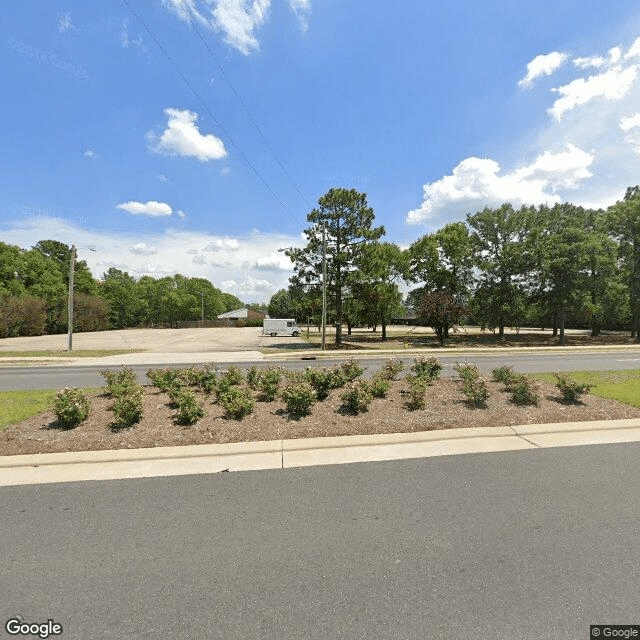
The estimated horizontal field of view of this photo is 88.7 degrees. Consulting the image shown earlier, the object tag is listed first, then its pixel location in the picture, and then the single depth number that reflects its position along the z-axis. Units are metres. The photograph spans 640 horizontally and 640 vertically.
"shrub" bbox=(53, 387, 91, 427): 5.96
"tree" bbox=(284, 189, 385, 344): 25.45
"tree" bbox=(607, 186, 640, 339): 31.28
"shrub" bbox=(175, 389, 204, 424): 6.07
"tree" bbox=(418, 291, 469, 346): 26.56
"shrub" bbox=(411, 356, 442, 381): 9.17
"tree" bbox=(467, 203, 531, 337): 30.77
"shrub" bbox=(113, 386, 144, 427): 5.96
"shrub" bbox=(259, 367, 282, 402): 7.58
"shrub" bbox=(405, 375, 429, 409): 7.07
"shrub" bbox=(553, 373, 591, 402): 7.50
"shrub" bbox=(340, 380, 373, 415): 6.77
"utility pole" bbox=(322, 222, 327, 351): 22.66
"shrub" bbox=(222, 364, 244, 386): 8.48
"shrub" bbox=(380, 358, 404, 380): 9.52
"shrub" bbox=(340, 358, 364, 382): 8.64
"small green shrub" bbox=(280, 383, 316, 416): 6.61
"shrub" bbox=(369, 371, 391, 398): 7.73
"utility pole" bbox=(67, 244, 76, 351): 21.79
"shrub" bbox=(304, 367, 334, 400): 7.62
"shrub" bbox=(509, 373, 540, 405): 7.31
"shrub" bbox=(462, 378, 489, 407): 7.24
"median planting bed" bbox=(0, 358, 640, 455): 5.72
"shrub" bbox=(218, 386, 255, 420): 6.44
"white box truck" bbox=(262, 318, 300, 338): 46.09
